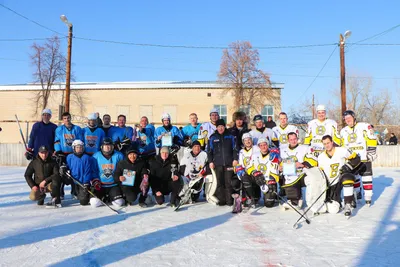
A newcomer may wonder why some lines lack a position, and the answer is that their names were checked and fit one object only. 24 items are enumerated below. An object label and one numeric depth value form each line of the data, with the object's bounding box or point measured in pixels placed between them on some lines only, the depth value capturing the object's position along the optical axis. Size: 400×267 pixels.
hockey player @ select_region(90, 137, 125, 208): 6.09
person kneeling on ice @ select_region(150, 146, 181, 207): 6.10
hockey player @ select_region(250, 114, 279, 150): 6.63
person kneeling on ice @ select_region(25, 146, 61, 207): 5.92
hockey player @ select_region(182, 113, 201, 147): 6.97
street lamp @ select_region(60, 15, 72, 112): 13.98
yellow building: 24.48
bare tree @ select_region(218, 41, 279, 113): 23.12
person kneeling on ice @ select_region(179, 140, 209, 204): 6.23
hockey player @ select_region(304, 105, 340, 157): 6.44
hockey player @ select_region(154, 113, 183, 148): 6.86
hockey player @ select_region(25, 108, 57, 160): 6.46
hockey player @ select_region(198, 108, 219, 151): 6.70
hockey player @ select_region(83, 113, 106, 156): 6.64
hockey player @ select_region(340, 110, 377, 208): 6.18
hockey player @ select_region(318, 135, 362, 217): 5.40
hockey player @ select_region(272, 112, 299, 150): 6.62
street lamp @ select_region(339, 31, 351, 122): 15.12
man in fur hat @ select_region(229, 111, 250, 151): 6.49
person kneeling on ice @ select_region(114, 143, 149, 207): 5.98
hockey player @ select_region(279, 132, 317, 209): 5.65
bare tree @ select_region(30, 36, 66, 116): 25.56
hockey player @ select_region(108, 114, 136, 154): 6.75
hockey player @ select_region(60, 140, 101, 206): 5.99
